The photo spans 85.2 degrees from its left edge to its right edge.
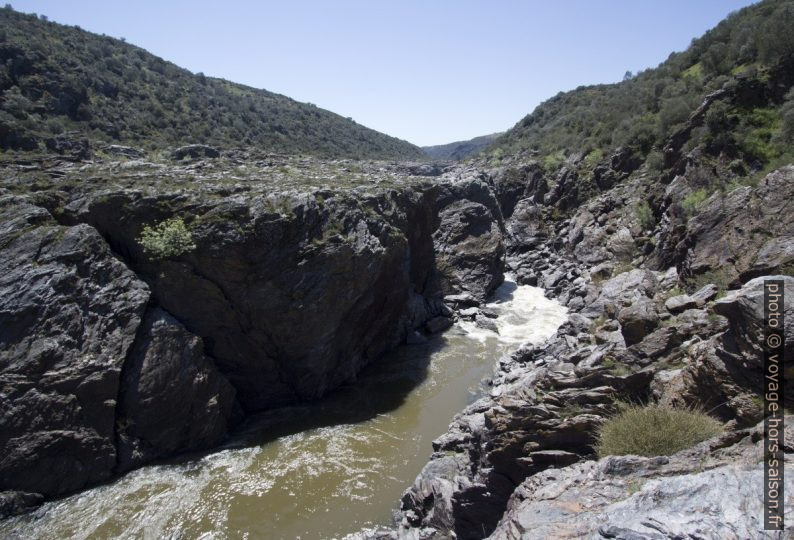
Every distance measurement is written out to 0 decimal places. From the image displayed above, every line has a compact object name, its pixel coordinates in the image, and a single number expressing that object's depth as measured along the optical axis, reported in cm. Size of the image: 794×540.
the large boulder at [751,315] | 631
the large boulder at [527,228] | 3681
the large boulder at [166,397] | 1283
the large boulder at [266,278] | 1487
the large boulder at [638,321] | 1027
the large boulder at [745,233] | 1116
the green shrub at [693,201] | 2048
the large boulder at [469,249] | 2877
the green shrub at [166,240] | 1459
